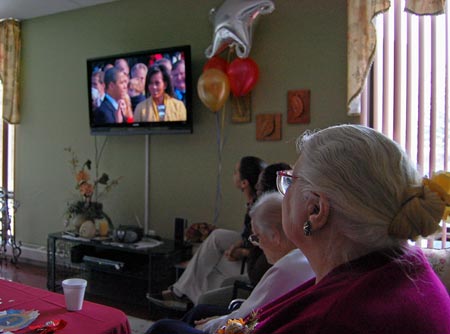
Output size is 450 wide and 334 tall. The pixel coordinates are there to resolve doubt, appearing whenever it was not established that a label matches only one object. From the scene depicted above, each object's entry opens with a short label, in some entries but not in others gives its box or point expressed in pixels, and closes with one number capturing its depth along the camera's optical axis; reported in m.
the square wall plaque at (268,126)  3.25
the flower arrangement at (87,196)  3.76
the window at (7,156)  4.82
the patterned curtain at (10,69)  4.60
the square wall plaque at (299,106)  3.14
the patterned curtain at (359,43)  2.80
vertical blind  2.72
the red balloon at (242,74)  3.14
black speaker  3.48
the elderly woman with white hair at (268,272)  1.51
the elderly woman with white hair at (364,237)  0.74
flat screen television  3.43
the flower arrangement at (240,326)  1.15
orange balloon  3.11
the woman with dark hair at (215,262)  2.86
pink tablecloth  1.49
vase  3.68
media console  3.21
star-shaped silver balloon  2.98
